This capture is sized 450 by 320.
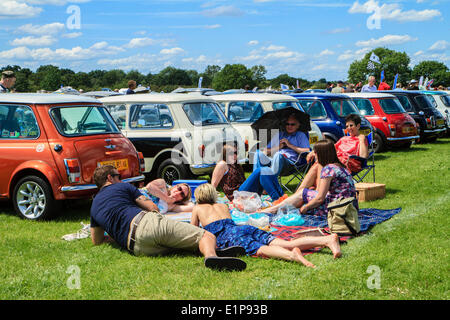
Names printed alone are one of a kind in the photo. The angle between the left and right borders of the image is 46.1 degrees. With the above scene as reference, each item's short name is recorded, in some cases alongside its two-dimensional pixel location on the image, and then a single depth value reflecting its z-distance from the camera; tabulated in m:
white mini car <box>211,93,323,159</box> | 12.76
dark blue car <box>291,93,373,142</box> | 14.83
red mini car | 16.91
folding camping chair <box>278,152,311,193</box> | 10.01
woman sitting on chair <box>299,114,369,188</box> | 9.62
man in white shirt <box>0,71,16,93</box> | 10.60
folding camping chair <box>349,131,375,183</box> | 9.56
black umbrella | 10.53
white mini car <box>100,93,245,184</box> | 10.47
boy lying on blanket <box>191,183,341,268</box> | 5.88
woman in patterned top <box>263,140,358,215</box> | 7.04
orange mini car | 7.99
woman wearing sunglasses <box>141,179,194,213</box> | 7.86
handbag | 6.69
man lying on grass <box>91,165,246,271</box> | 5.92
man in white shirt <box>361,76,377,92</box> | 20.34
